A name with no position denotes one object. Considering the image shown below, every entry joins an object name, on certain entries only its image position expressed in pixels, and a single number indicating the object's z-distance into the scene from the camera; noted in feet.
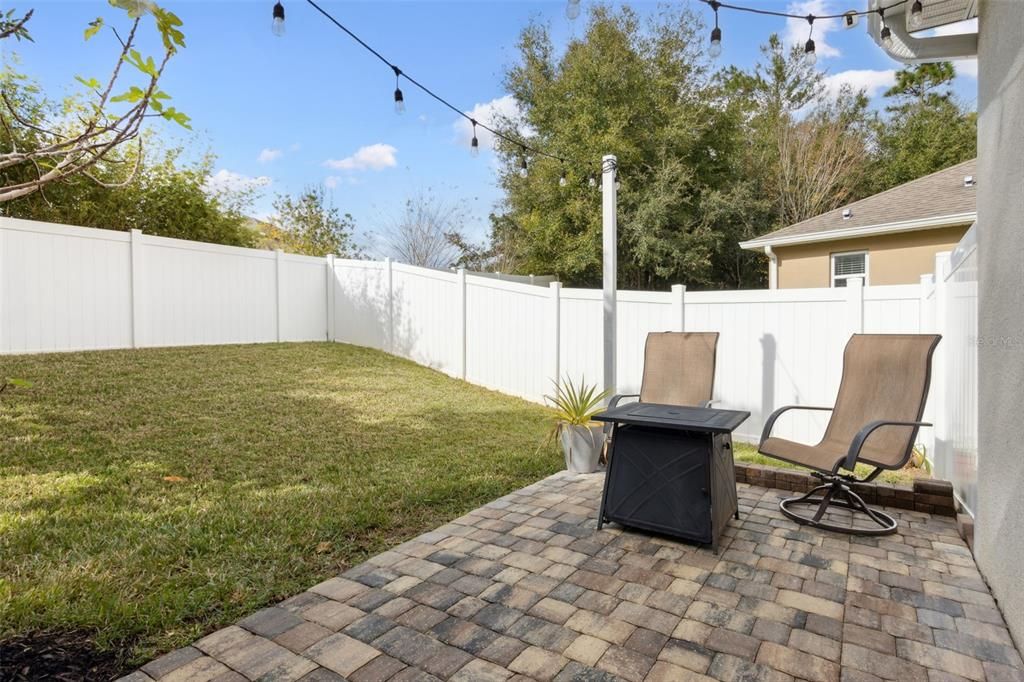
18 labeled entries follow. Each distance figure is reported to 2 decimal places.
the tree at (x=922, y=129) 52.21
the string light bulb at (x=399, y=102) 15.60
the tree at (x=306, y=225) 47.85
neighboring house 30.45
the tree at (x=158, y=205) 26.20
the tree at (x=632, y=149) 50.72
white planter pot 13.98
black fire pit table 9.11
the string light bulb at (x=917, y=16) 9.50
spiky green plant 14.33
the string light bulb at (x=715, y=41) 13.43
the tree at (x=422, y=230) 54.39
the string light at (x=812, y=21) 9.72
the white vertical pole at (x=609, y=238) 16.40
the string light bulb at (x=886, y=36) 10.94
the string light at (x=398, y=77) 13.17
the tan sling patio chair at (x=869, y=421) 10.26
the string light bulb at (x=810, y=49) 14.73
